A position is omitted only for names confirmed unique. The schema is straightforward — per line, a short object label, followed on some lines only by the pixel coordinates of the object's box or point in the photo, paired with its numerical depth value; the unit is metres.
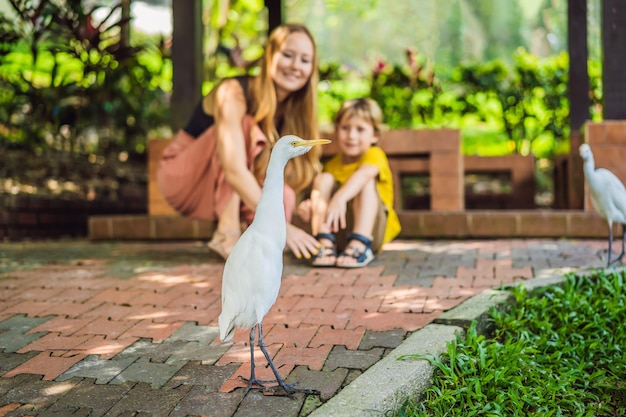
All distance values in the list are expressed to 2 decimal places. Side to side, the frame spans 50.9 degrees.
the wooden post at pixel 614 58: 5.36
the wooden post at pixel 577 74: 5.96
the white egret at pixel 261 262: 1.96
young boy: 3.89
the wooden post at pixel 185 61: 5.89
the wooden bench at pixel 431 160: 5.78
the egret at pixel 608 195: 3.65
